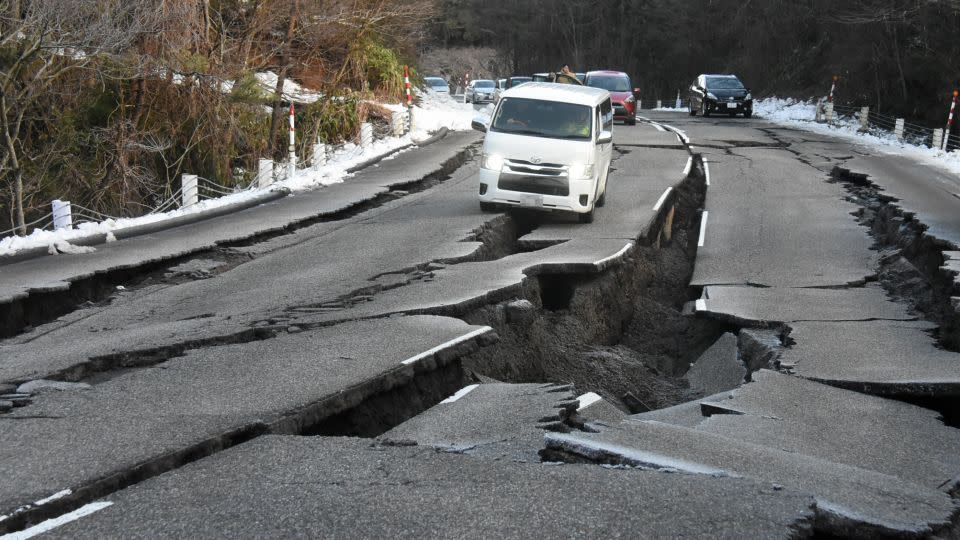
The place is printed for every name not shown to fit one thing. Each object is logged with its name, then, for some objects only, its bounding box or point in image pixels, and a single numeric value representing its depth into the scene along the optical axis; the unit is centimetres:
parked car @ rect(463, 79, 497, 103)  4900
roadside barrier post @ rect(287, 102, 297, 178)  2005
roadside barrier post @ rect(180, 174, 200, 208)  1677
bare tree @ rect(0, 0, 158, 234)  1449
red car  3206
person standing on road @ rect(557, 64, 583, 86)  2700
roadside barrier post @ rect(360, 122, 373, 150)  2522
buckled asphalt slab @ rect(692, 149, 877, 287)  1201
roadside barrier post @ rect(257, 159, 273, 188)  1930
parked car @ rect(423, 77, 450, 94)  5177
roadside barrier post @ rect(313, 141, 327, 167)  2200
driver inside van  1508
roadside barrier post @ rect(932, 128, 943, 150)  2658
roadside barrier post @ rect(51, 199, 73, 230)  1416
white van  1456
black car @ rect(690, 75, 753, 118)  3831
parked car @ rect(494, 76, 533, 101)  4228
